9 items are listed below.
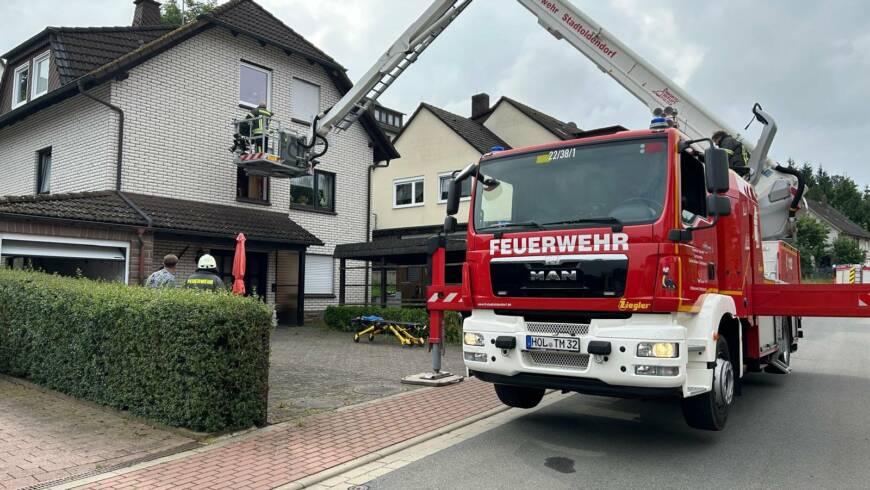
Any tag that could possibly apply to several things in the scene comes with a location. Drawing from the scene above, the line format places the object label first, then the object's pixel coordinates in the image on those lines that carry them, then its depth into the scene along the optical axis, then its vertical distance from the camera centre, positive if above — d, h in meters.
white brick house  14.60 +3.67
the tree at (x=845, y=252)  53.41 +3.08
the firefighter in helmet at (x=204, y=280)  7.72 +0.02
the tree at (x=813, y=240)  48.12 +3.75
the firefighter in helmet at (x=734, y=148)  8.10 +1.90
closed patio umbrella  10.52 +0.37
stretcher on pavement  13.66 -1.04
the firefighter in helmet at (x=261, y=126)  16.31 +4.11
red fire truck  5.24 +0.08
